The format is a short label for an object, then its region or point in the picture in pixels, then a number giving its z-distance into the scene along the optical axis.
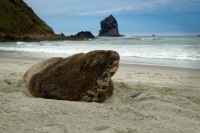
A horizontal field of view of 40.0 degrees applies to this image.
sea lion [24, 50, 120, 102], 4.40
